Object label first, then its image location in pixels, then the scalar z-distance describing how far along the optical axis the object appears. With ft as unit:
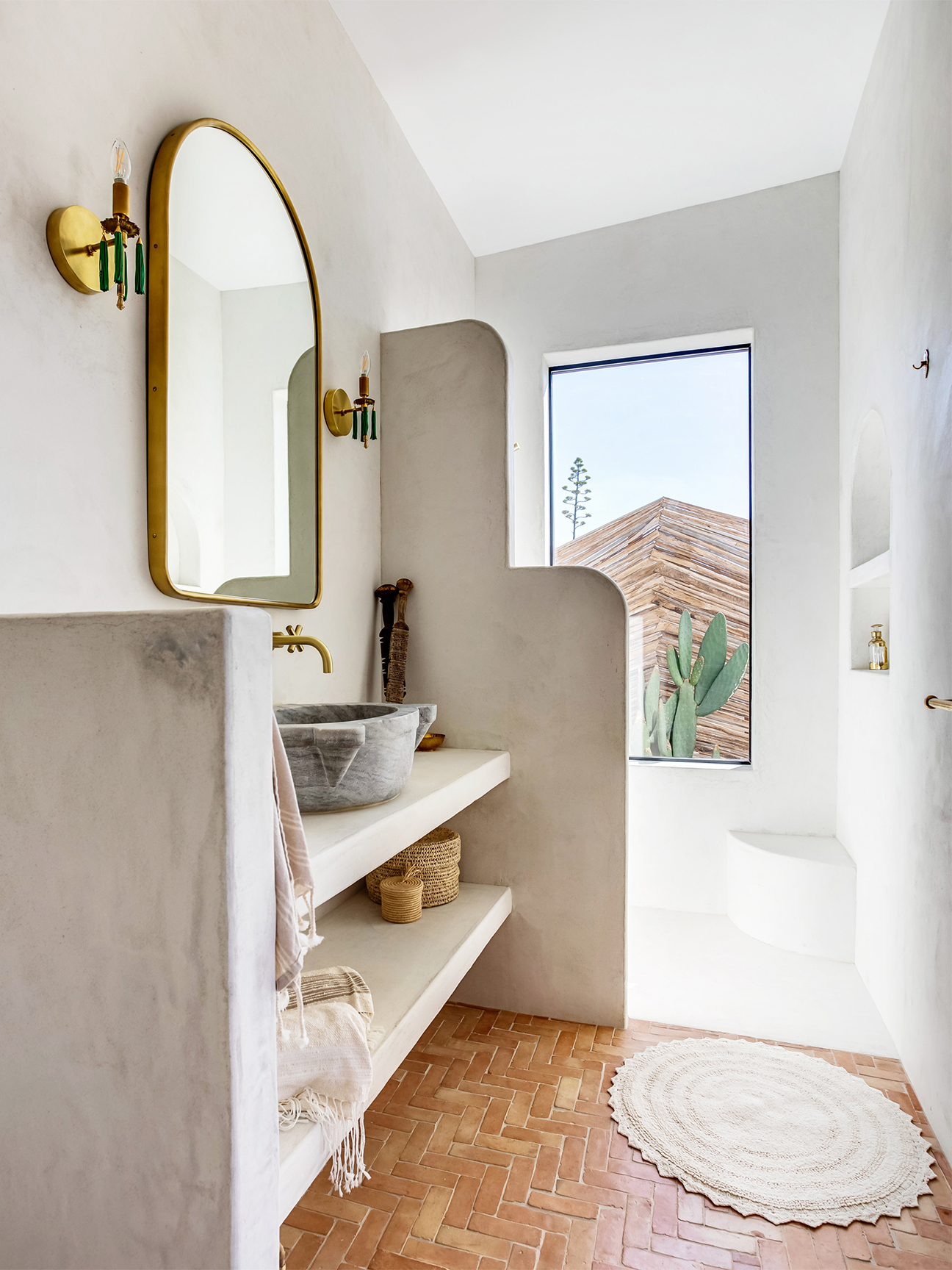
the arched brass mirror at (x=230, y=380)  4.45
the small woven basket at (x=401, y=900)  6.05
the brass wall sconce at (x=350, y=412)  6.57
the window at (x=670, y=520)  10.19
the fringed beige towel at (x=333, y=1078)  3.51
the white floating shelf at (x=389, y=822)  3.83
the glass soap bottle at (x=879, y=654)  8.24
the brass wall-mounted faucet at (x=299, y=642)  5.04
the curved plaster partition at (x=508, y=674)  6.94
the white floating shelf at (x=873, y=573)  7.43
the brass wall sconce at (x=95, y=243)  3.65
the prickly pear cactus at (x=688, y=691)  10.20
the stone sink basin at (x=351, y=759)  4.15
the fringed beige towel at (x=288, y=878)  2.86
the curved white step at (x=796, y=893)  8.44
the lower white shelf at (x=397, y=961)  3.37
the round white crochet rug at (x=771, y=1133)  4.79
